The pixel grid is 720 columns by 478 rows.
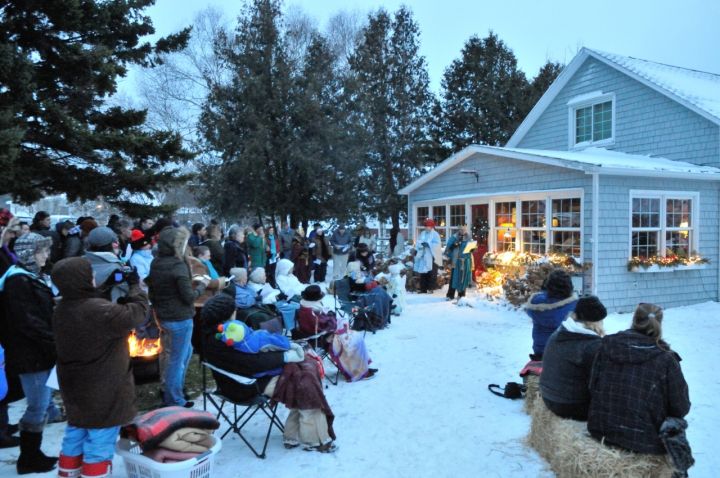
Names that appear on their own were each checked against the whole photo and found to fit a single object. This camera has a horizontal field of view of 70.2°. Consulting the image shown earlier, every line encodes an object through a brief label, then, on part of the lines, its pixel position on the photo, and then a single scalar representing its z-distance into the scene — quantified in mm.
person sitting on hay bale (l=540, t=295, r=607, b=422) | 3580
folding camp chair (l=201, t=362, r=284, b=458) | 3829
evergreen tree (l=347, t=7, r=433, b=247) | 21844
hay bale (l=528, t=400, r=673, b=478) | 3043
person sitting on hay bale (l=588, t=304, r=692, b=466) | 3002
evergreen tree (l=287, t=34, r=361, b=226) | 17703
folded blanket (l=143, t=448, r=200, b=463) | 2992
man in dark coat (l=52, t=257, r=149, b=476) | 2873
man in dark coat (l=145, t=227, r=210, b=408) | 4340
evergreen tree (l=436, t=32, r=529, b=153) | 23562
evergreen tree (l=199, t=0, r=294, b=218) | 17516
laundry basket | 2924
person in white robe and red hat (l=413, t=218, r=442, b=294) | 11664
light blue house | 9664
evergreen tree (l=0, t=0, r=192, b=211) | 7740
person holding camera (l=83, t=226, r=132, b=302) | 4008
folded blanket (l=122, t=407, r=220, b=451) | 2986
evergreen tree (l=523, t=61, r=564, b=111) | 23797
